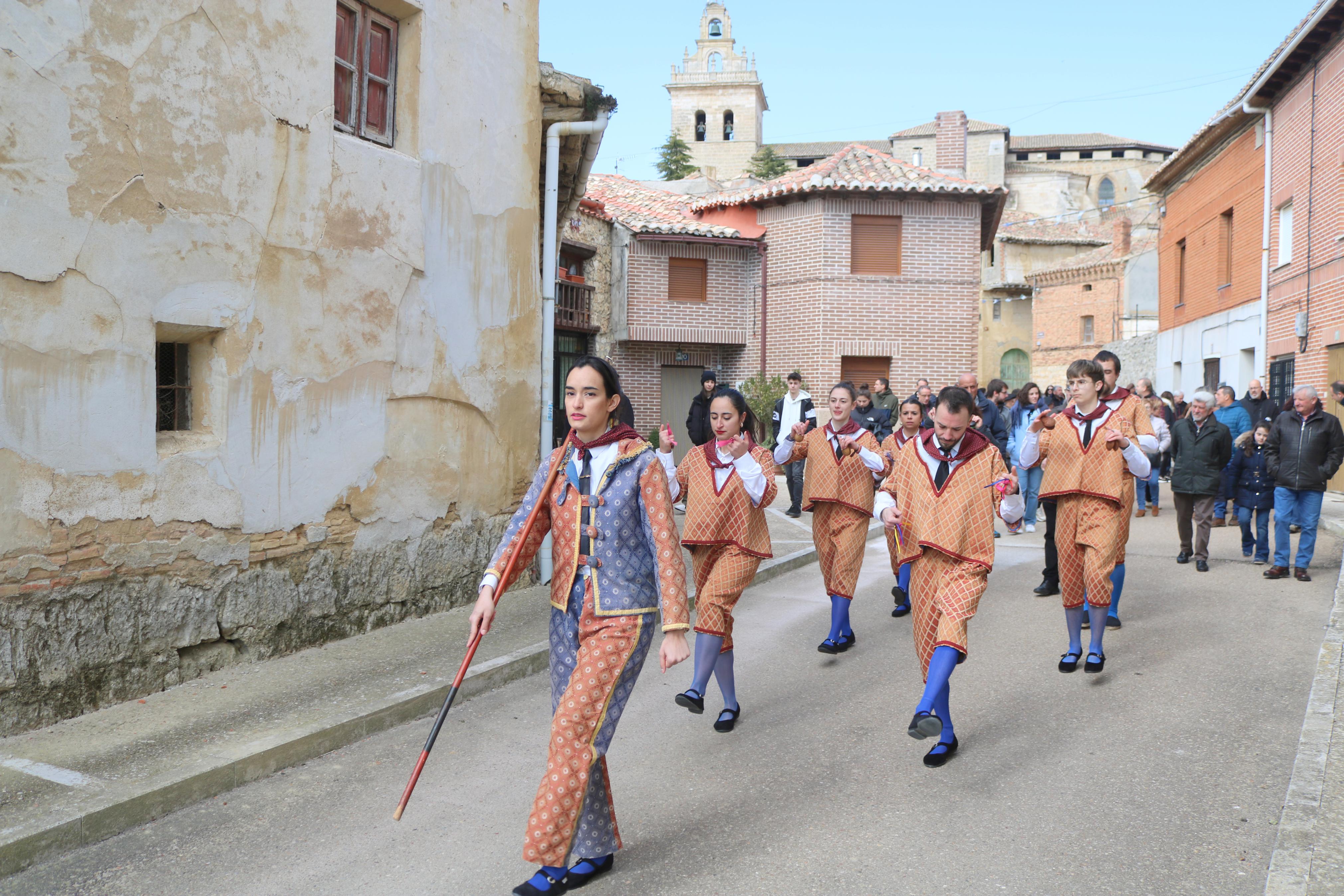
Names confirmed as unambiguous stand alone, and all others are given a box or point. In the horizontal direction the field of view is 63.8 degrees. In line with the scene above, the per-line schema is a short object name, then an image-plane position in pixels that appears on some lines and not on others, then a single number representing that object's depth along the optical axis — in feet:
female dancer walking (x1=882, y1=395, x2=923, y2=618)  26.45
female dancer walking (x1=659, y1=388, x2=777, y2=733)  18.13
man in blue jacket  40.19
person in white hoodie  40.40
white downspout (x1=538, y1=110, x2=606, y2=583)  31.19
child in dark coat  35.06
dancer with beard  16.33
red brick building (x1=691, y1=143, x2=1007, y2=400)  78.38
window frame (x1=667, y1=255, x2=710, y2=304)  82.53
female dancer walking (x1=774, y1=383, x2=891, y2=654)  23.00
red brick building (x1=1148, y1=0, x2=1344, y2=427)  55.77
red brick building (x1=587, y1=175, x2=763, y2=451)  79.87
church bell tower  246.68
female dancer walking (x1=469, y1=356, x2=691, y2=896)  11.86
